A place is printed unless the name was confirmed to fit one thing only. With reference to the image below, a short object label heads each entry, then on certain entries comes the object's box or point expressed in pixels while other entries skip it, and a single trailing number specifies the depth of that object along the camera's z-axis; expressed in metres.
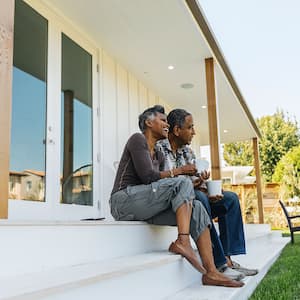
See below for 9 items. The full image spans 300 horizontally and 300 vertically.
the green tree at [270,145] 23.61
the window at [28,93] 3.30
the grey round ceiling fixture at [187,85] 5.95
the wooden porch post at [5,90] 1.55
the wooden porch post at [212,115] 4.84
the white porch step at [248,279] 1.96
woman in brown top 2.18
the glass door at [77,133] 3.93
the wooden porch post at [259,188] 8.85
